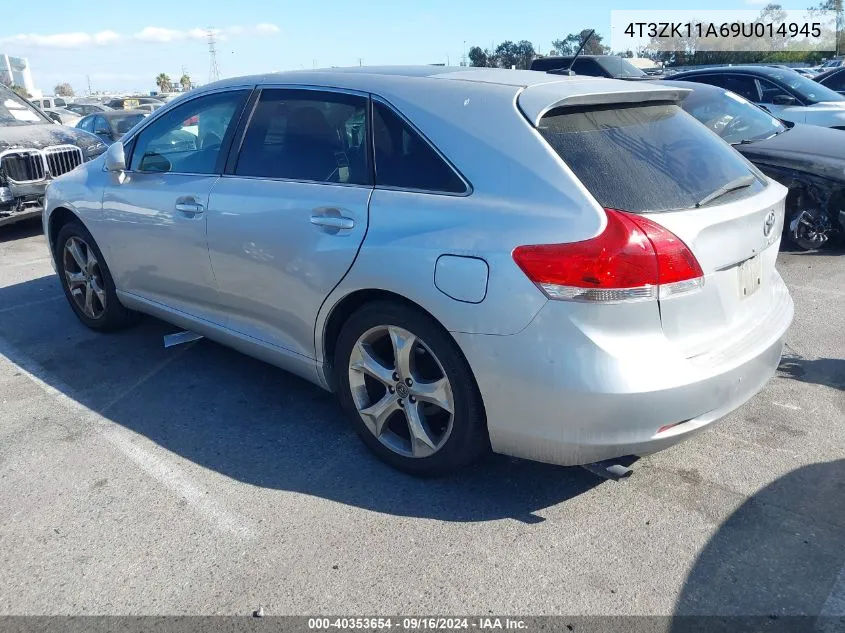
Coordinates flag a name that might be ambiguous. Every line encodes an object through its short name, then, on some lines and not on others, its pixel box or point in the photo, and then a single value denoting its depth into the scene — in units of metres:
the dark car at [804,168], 6.41
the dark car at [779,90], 9.84
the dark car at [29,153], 8.08
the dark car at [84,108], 27.12
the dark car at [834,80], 14.16
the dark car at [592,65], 13.80
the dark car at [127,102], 28.91
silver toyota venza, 2.55
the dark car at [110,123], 13.41
